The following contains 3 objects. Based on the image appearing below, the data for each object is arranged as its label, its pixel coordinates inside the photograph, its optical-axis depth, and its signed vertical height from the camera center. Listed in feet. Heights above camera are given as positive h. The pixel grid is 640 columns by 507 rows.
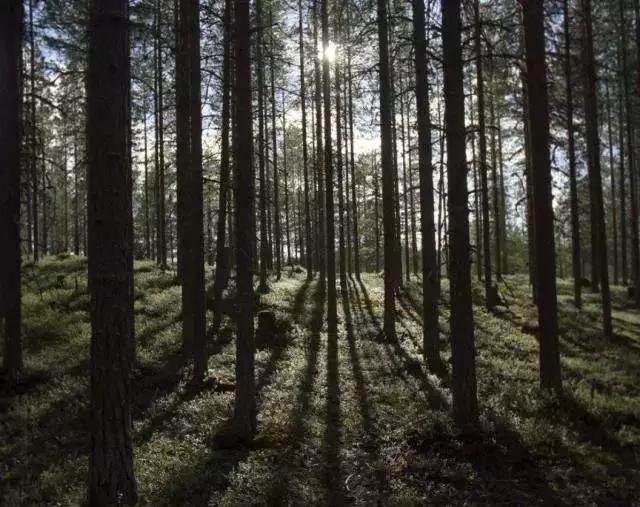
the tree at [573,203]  55.88 +6.80
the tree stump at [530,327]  60.34 -7.57
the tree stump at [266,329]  50.32 -5.96
